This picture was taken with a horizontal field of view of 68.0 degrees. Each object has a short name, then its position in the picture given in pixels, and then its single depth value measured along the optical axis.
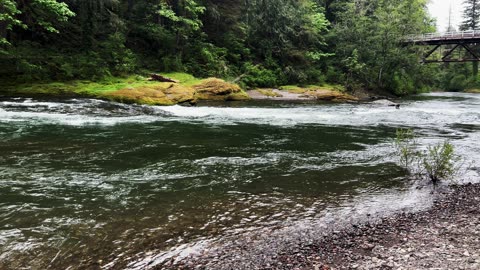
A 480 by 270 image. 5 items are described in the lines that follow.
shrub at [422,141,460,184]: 7.39
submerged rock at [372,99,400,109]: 24.92
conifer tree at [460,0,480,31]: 70.19
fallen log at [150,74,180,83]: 23.98
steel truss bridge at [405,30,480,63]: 37.45
